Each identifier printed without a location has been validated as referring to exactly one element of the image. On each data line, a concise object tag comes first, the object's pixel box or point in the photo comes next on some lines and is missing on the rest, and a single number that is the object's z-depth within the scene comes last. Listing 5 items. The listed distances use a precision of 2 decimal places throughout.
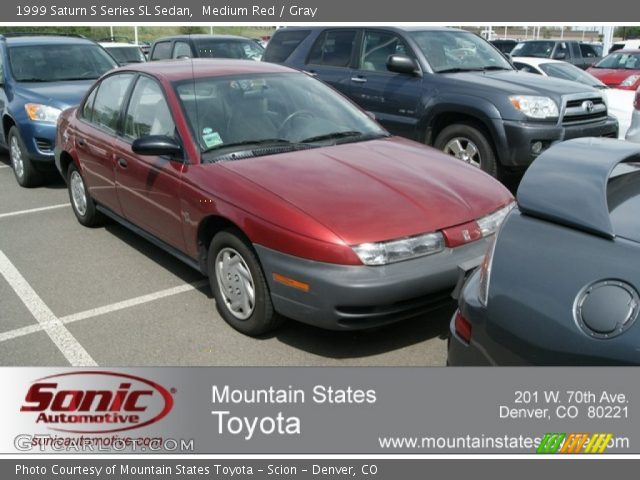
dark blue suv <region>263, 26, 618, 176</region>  6.56
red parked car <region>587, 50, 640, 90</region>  14.80
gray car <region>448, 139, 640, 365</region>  1.85
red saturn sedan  3.41
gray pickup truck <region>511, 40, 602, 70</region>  17.55
